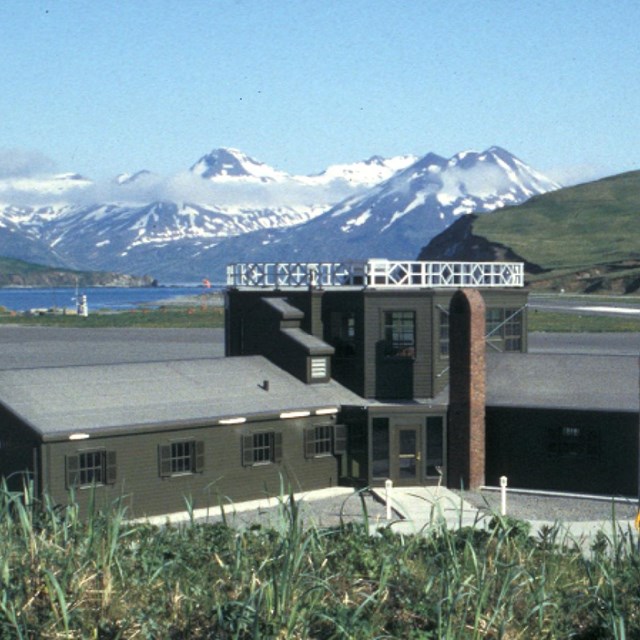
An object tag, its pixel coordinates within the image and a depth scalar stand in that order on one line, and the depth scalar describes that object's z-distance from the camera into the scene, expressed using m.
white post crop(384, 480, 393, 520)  29.31
